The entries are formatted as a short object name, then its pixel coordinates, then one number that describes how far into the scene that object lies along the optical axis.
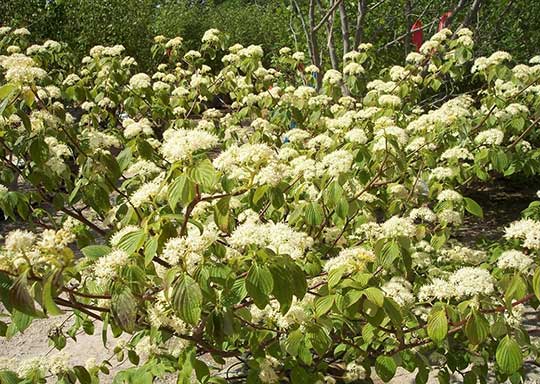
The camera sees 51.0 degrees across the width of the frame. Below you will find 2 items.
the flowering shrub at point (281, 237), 1.43
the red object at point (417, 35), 4.93
